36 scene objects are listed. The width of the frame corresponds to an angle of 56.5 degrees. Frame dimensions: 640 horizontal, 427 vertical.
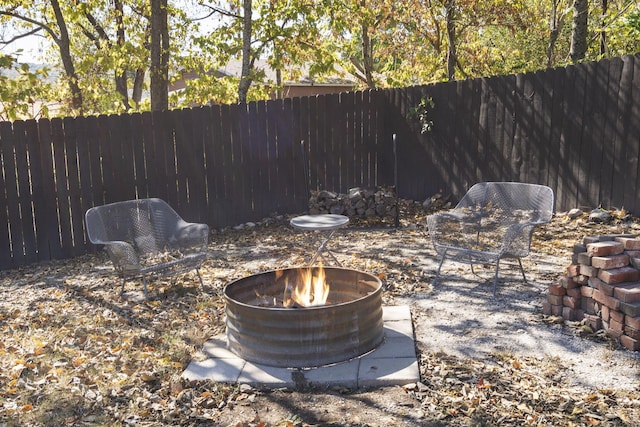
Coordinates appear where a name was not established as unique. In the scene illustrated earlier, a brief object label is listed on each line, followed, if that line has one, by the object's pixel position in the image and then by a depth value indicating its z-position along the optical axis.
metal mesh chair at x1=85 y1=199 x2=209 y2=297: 5.46
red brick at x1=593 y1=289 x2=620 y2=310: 3.75
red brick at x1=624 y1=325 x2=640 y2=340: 3.67
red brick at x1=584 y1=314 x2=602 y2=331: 3.99
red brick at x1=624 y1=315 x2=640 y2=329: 3.66
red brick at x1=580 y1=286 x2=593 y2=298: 4.02
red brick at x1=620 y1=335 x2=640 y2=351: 3.68
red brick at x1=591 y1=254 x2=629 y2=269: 3.84
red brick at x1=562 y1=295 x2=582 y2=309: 4.19
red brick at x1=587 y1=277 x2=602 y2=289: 3.92
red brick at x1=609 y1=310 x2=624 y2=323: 3.77
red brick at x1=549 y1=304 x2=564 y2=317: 4.34
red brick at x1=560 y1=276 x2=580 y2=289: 4.18
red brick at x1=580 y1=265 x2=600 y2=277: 3.94
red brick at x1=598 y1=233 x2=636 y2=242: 4.08
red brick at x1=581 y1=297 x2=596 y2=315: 4.05
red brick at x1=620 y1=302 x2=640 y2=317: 3.63
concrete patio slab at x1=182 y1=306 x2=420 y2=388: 3.50
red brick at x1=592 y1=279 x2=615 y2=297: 3.79
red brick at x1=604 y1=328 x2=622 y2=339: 3.81
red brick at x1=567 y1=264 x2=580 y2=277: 4.13
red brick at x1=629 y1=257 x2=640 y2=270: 3.87
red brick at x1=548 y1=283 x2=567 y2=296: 4.29
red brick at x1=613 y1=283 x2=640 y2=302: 3.65
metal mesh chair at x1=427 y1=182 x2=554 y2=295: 4.96
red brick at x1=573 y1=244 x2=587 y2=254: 4.09
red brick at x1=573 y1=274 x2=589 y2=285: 4.07
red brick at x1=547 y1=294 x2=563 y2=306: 4.33
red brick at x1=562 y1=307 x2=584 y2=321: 4.20
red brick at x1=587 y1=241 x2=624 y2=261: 3.90
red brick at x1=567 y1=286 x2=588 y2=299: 4.17
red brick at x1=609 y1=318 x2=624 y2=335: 3.79
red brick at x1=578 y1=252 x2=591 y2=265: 3.98
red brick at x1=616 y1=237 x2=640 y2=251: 3.96
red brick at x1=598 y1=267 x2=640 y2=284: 3.78
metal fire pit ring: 3.69
